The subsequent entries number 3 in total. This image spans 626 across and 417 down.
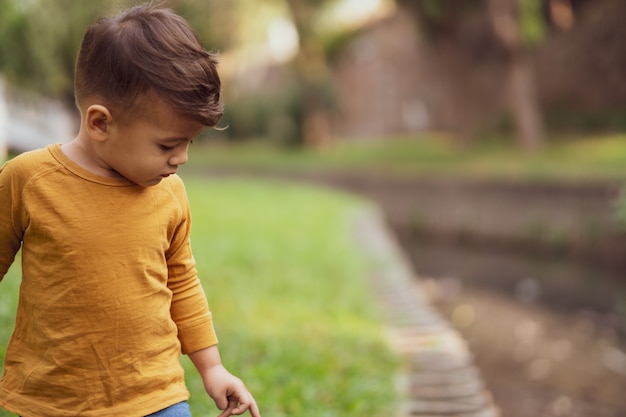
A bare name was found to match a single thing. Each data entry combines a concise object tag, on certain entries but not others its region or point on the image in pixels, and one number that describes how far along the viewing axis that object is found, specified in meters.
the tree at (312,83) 25.64
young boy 1.76
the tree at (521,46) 18.28
